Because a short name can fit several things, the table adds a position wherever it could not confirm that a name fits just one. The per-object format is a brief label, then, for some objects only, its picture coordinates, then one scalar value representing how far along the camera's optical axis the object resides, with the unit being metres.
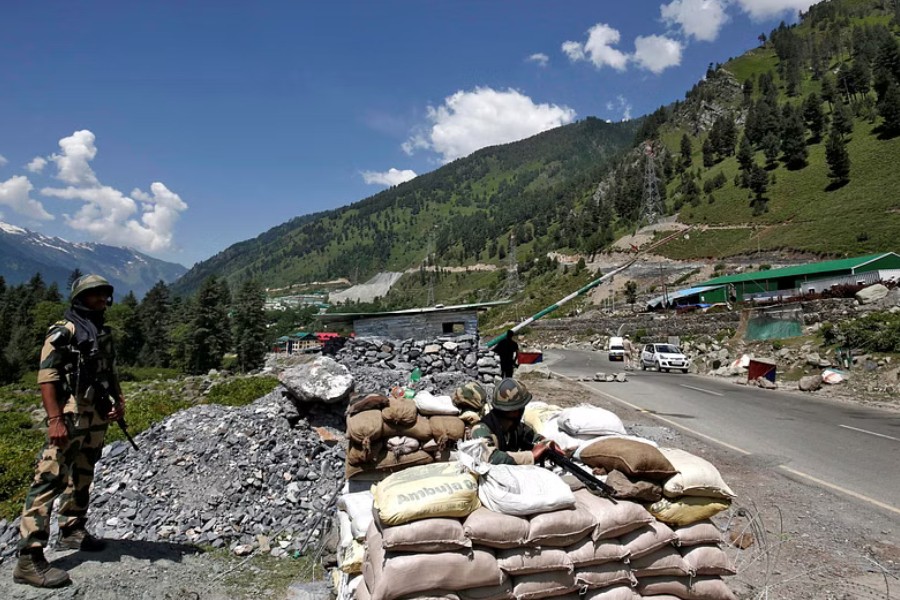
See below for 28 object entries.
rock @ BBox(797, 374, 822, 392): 17.27
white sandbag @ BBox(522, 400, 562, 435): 6.22
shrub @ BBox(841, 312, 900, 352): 17.36
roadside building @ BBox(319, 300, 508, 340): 13.41
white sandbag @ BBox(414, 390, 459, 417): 6.14
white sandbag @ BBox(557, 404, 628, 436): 4.95
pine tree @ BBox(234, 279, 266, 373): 58.44
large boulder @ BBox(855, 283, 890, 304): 24.22
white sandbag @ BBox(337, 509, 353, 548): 4.29
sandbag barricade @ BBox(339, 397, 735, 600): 3.22
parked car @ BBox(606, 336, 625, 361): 33.81
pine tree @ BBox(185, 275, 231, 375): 55.56
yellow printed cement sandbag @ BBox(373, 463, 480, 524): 3.25
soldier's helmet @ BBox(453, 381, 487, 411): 6.44
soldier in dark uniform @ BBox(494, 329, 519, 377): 11.33
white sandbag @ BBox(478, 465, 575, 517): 3.40
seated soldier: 4.44
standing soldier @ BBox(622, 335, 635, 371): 32.32
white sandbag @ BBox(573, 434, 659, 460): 4.29
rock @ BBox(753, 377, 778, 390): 18.72
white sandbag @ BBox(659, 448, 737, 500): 3.86
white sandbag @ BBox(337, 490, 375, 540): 3.95
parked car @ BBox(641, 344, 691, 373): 26.25
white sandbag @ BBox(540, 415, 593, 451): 4.87
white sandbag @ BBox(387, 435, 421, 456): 5.56
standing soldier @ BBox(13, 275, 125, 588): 4.07
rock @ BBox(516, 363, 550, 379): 20.39
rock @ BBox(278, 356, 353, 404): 8.40
